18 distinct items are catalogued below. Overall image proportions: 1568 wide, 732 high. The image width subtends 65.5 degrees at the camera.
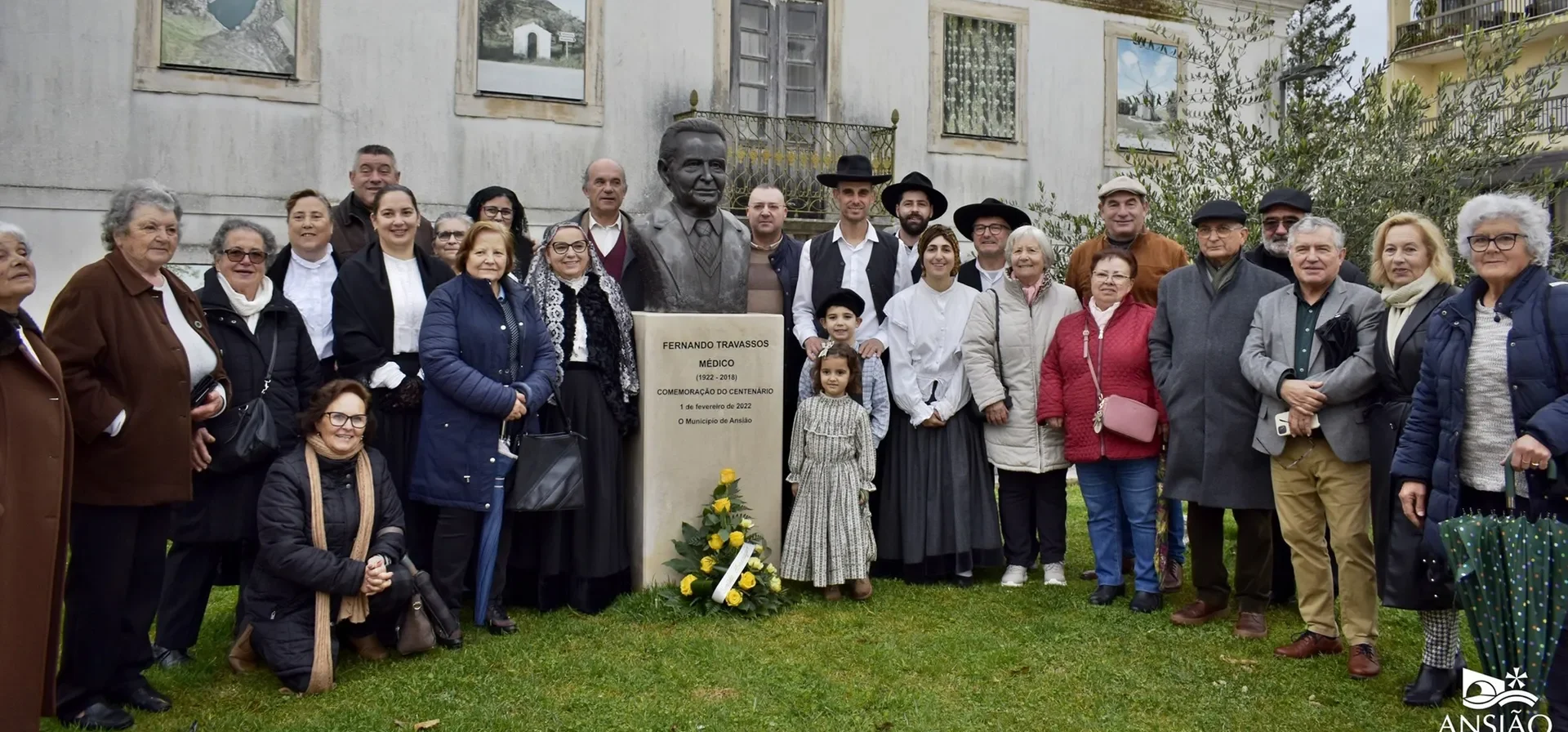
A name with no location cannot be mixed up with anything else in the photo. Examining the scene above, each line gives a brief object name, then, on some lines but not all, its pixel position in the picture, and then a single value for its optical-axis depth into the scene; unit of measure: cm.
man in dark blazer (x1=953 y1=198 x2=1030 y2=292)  652
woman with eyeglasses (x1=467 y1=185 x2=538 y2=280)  620
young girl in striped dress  585
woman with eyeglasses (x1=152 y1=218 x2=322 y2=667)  471
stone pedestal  578
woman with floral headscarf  557
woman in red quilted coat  575
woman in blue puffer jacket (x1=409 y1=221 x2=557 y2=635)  494
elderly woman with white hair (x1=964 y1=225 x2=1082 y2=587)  608
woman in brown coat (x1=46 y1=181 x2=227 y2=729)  403
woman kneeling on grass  442
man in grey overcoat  521
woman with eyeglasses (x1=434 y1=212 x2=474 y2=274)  584
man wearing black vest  652
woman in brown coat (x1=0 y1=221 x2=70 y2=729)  340
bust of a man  591
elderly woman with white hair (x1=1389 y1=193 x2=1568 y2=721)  363
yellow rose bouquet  552
